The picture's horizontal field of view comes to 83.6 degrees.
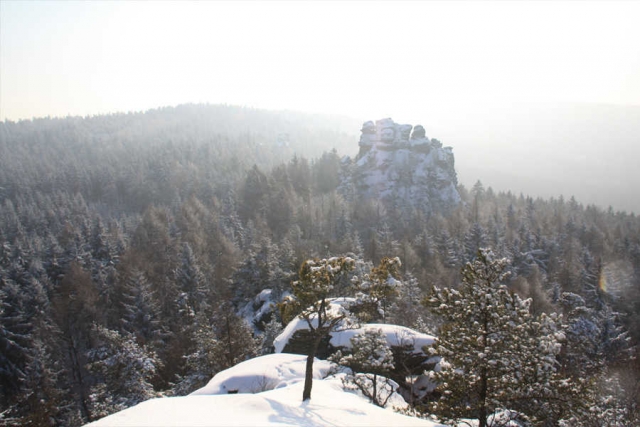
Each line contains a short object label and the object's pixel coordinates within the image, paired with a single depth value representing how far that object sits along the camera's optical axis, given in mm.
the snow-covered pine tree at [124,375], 20172
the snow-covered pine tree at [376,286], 12570
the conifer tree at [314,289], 12539
